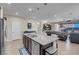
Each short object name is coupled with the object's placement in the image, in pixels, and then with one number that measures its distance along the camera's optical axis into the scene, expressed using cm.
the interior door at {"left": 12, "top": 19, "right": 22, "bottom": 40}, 268
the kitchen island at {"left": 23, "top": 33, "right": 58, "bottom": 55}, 214
